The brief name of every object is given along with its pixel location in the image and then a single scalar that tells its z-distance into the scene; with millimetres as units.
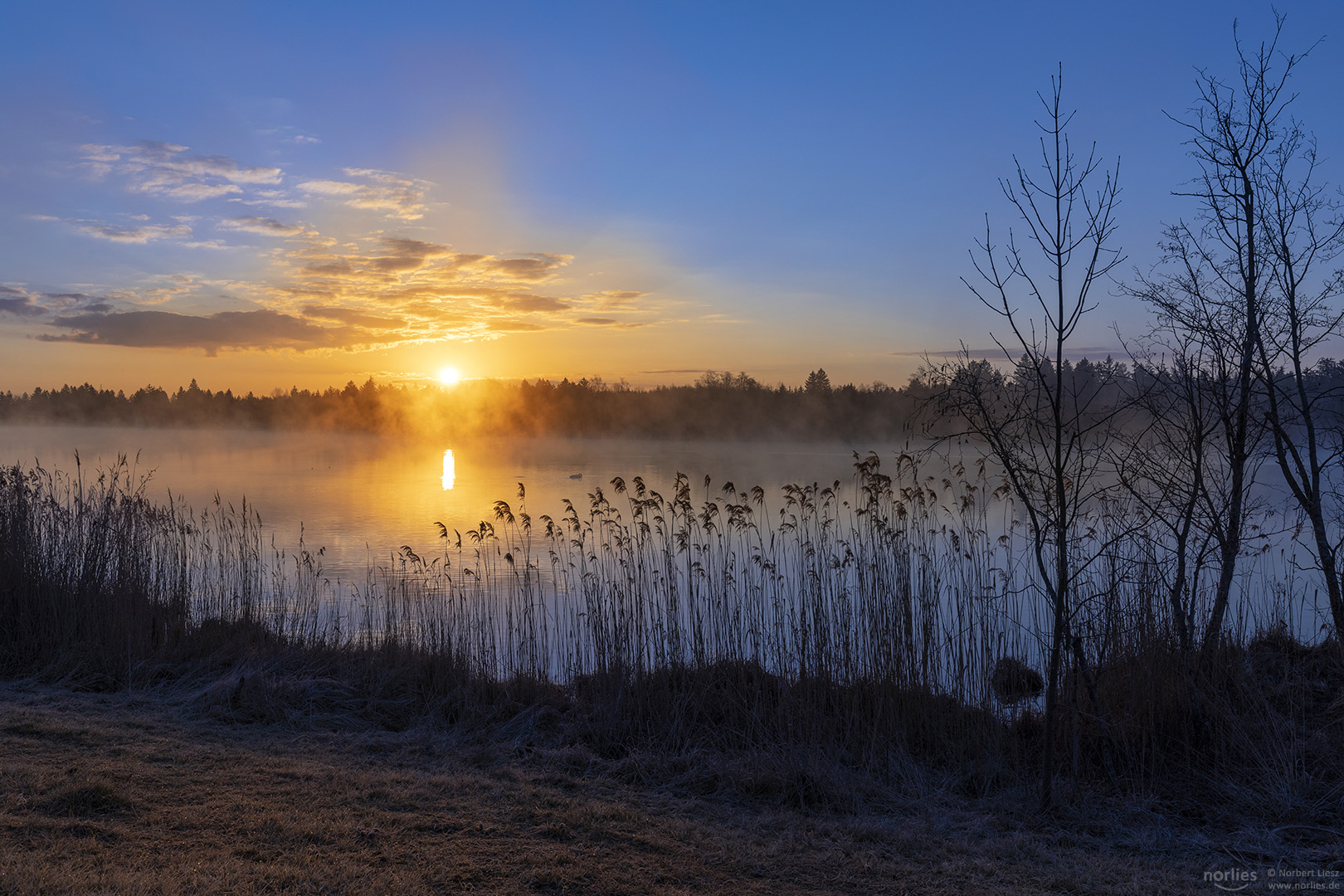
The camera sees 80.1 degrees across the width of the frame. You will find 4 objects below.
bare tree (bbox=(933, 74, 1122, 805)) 3840
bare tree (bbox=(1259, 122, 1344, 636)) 4980
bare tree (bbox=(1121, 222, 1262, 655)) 5023
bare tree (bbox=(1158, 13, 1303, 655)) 4980
